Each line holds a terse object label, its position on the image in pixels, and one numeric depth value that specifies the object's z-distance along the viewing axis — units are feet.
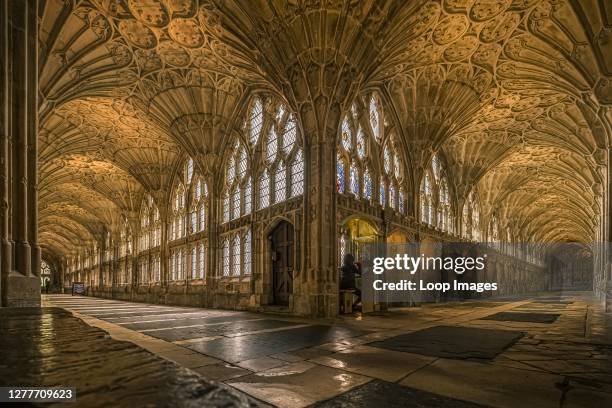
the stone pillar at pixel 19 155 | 17.07
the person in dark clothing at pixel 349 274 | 49.85
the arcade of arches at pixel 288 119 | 44.47
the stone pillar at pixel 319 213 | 45.37
